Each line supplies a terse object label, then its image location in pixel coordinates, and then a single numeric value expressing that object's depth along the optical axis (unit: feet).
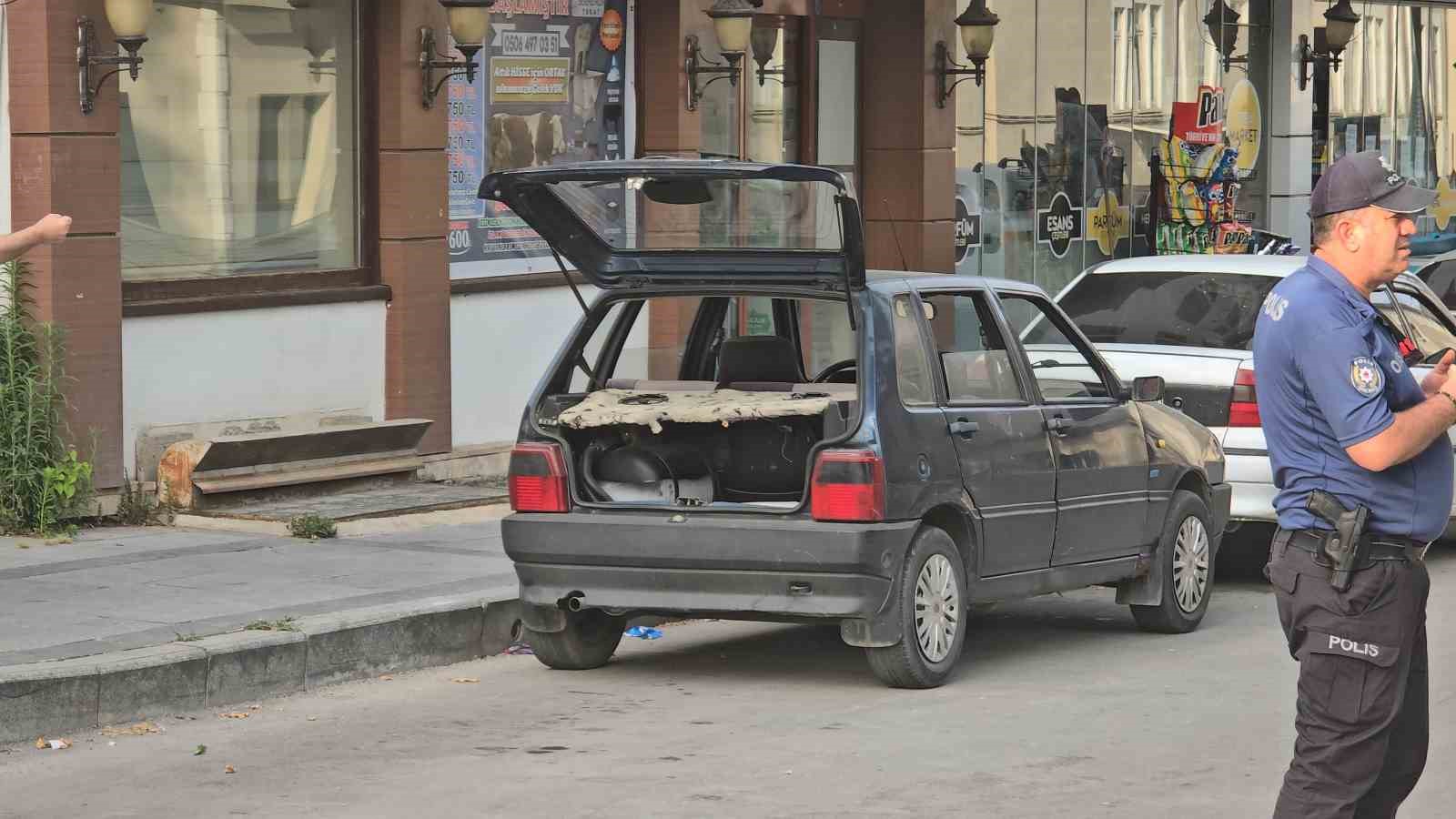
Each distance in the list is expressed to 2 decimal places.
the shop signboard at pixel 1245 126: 84.69
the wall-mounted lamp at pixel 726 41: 53.93
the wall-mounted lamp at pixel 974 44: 62.28
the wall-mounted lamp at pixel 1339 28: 83.37
